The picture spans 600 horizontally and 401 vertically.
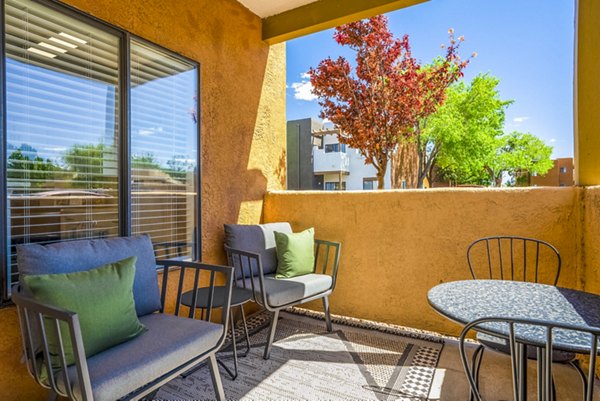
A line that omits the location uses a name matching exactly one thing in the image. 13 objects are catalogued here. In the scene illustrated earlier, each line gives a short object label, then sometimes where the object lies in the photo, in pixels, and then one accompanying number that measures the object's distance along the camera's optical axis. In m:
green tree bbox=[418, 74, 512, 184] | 10.51
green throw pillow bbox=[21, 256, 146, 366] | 1.34
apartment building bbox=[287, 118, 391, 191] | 14.49
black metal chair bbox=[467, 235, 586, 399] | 2.43
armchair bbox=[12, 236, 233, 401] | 1.19
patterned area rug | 2.01
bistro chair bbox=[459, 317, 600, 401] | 0.85
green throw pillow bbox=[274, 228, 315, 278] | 2.82
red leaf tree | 4.75
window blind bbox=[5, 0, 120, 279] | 1.75
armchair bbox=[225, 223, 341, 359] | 2.42
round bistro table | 1.02
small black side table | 2.13
